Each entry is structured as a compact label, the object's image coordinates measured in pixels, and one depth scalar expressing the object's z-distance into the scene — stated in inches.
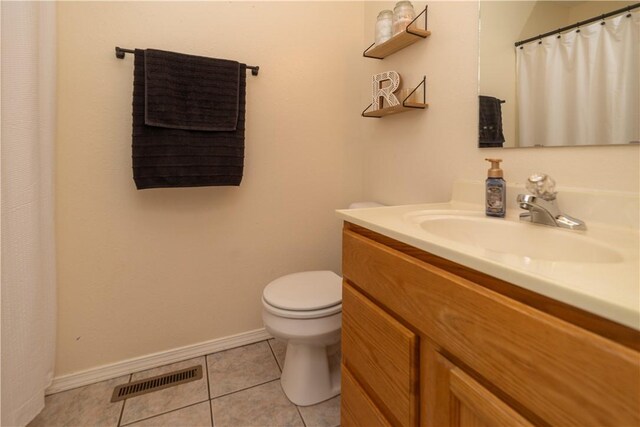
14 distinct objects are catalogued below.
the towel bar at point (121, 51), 49.6
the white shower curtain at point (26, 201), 38.3
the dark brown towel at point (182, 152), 49.7
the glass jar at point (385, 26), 53.9
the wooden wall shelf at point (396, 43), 48.1
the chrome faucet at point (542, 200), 30.2
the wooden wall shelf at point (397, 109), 49.0
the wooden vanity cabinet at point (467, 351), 13.9
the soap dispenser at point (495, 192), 34.9
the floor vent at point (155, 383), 51.3
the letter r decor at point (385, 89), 52.9
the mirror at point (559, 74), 28.9
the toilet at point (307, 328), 45.5
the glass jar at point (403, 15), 49.5
